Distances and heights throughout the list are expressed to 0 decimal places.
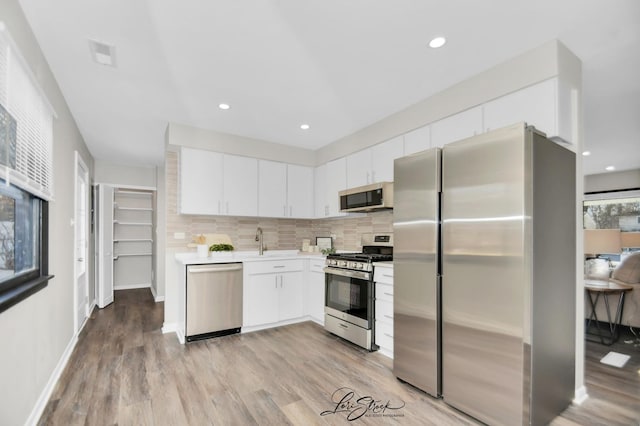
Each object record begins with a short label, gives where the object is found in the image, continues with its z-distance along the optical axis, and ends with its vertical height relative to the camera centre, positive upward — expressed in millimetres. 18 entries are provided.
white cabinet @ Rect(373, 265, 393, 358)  3075 -911
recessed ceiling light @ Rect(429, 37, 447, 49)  2217 +1232
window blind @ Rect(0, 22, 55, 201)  1630 +611
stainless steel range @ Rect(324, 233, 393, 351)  3256 -843
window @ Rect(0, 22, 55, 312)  1659 +226
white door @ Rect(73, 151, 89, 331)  3637 -356
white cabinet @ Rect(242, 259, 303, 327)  3916 -965
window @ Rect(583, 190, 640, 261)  6102 +102
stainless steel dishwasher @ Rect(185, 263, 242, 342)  3539 -967
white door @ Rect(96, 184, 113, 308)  5293 -507
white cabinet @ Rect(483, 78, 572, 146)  2207 +791
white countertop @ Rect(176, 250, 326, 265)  3653 -521
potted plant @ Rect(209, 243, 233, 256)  4117 -430
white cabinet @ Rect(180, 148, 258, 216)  3951 +428
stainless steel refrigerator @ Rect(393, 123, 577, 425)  1906 -403
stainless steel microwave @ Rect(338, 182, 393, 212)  3521 +219
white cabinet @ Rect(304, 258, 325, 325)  4109 -995
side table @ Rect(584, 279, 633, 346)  3598 -1088
